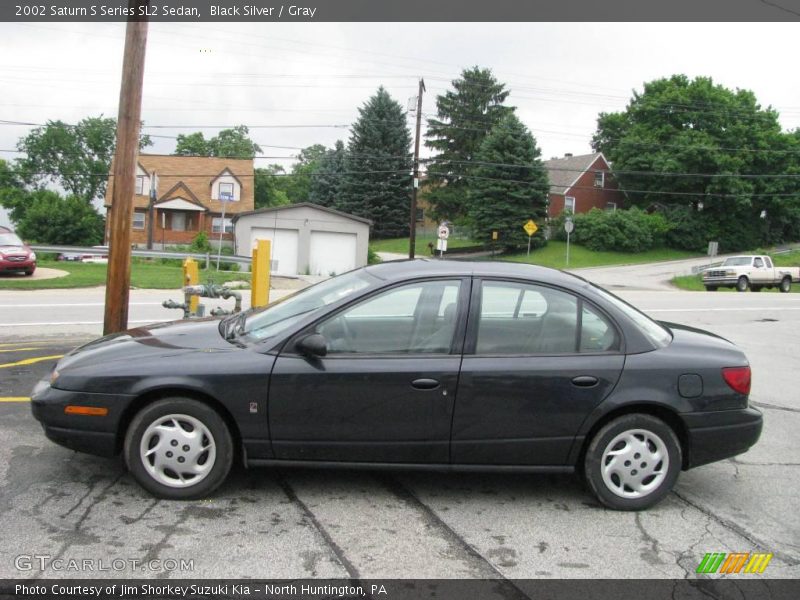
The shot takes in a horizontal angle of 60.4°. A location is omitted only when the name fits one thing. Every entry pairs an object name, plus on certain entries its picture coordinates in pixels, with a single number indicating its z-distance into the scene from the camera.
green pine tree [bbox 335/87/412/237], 55.03
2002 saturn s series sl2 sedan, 4.01
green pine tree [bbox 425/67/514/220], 58.44
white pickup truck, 29.36
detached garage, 36.28
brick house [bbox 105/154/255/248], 50.69
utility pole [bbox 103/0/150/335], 7.28
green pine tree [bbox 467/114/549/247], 47.62
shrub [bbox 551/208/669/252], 49.69
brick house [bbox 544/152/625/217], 60.28
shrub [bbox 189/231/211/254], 40.22
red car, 21.23
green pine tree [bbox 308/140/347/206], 57.59
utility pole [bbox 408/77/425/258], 33.72
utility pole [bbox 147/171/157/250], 37.72
